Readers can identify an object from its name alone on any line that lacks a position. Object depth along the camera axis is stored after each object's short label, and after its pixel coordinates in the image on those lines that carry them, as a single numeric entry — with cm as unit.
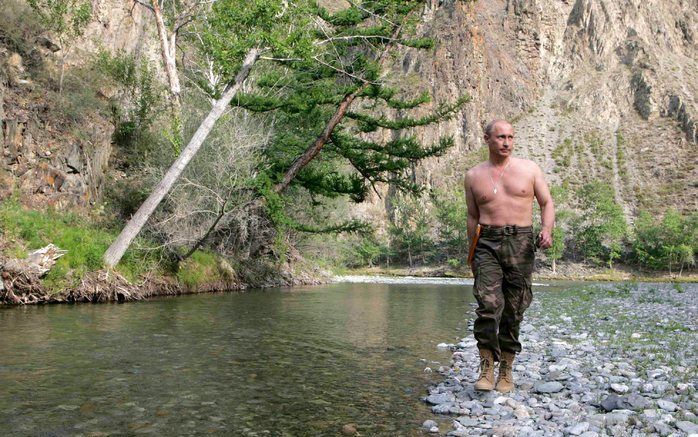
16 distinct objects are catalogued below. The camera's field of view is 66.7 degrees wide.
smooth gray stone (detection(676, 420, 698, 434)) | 362
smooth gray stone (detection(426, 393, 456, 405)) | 483
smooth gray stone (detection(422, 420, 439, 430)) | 414
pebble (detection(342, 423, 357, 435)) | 402
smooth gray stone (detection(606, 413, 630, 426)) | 397
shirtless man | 505
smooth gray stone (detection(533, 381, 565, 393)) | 512
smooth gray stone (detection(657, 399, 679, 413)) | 422
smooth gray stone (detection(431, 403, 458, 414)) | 456
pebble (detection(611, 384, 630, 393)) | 489
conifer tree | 1789
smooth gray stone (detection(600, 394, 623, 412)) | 437
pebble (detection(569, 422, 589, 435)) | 379
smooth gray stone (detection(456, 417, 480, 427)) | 418
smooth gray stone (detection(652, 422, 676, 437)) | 366
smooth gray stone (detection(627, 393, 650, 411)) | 431
